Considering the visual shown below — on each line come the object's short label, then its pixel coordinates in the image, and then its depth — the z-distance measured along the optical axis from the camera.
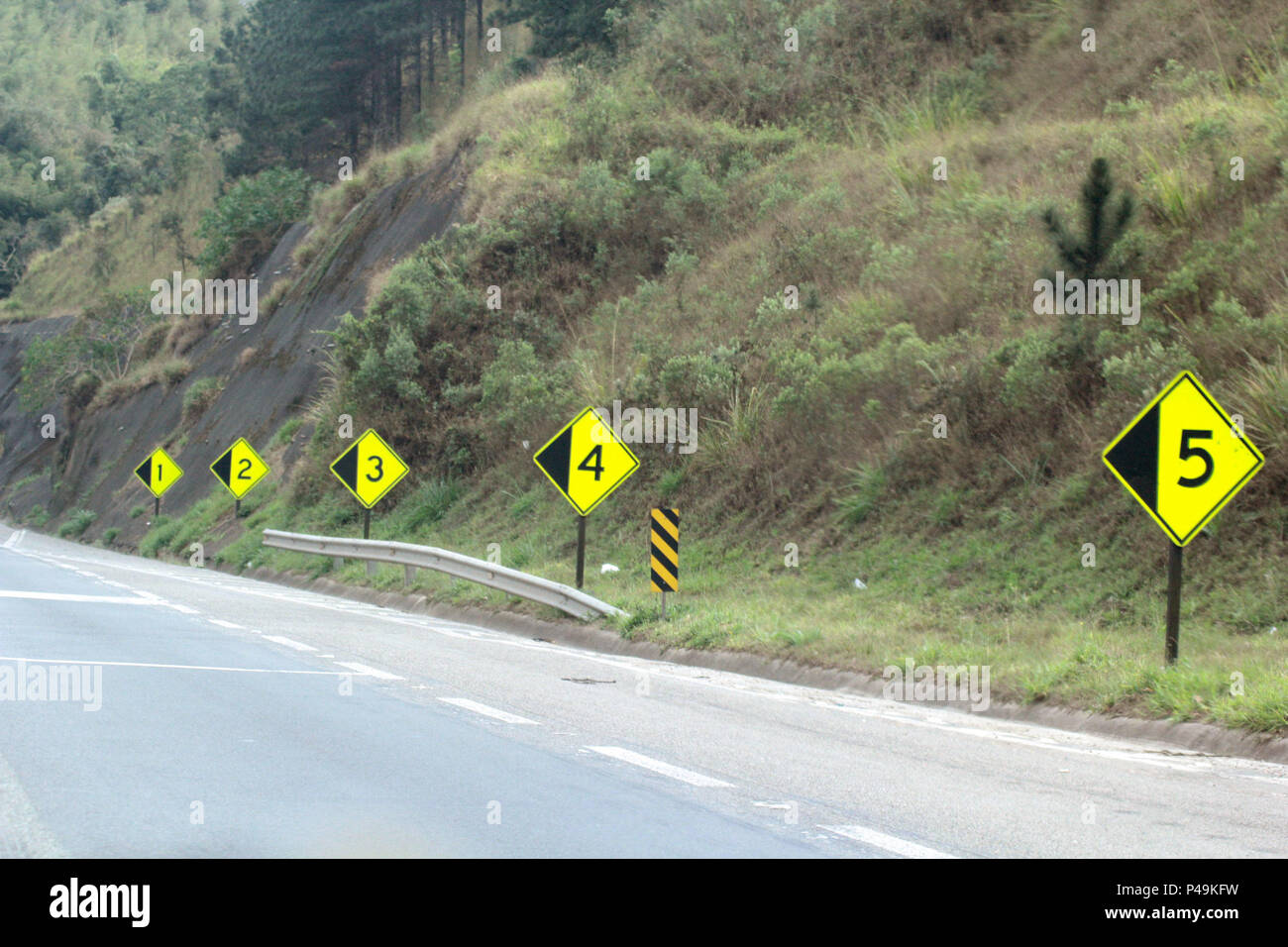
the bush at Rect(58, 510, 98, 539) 49.75
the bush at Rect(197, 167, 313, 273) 53.47
